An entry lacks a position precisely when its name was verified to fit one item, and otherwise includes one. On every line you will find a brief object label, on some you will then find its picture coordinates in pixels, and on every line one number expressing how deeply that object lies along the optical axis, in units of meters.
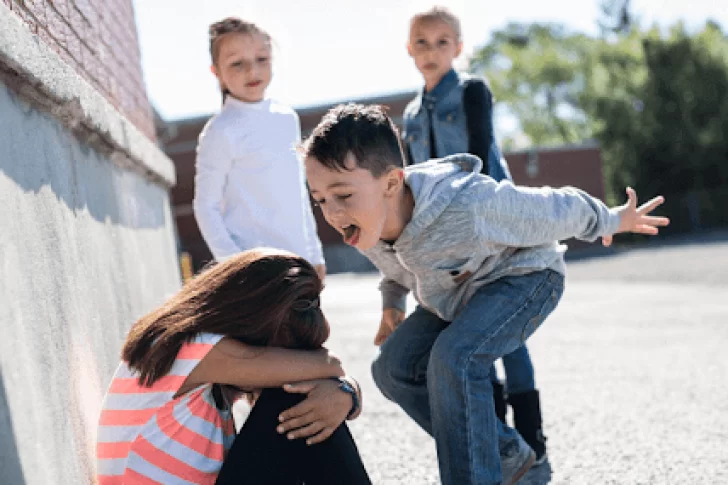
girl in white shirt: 3.79
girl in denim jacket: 3.78
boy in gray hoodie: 2.68
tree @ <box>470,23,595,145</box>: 49.00
